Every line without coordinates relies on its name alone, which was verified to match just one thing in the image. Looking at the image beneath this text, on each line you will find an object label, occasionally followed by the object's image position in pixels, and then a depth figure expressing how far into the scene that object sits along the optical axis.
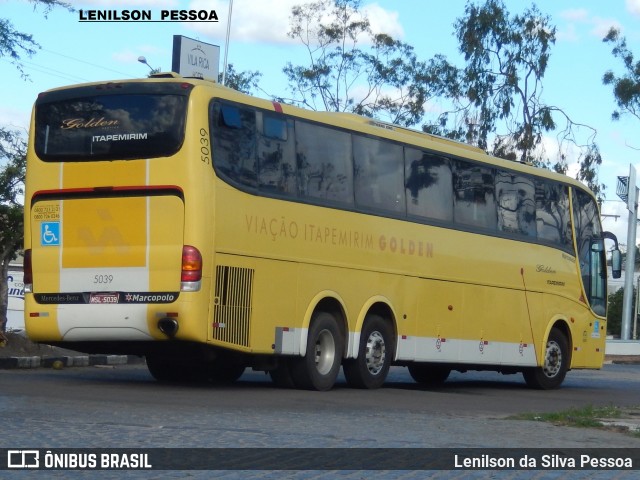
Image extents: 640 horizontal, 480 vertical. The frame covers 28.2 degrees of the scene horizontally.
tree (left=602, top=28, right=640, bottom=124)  50.47
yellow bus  14.95
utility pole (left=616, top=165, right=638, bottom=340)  48.97
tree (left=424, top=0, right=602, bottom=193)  52.72
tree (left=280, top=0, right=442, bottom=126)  54.06
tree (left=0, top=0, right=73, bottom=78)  24.17
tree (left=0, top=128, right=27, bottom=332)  25.05
